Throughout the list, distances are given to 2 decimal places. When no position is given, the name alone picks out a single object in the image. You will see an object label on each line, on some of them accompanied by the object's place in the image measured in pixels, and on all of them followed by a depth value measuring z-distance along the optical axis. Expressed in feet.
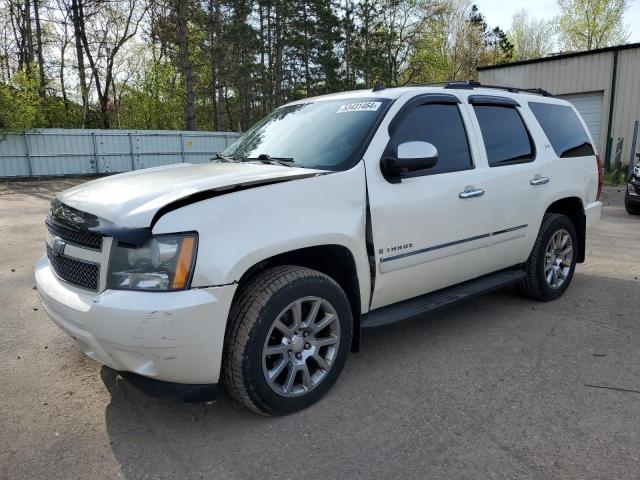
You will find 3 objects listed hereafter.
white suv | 8.25
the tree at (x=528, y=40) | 171.42
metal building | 63.21
